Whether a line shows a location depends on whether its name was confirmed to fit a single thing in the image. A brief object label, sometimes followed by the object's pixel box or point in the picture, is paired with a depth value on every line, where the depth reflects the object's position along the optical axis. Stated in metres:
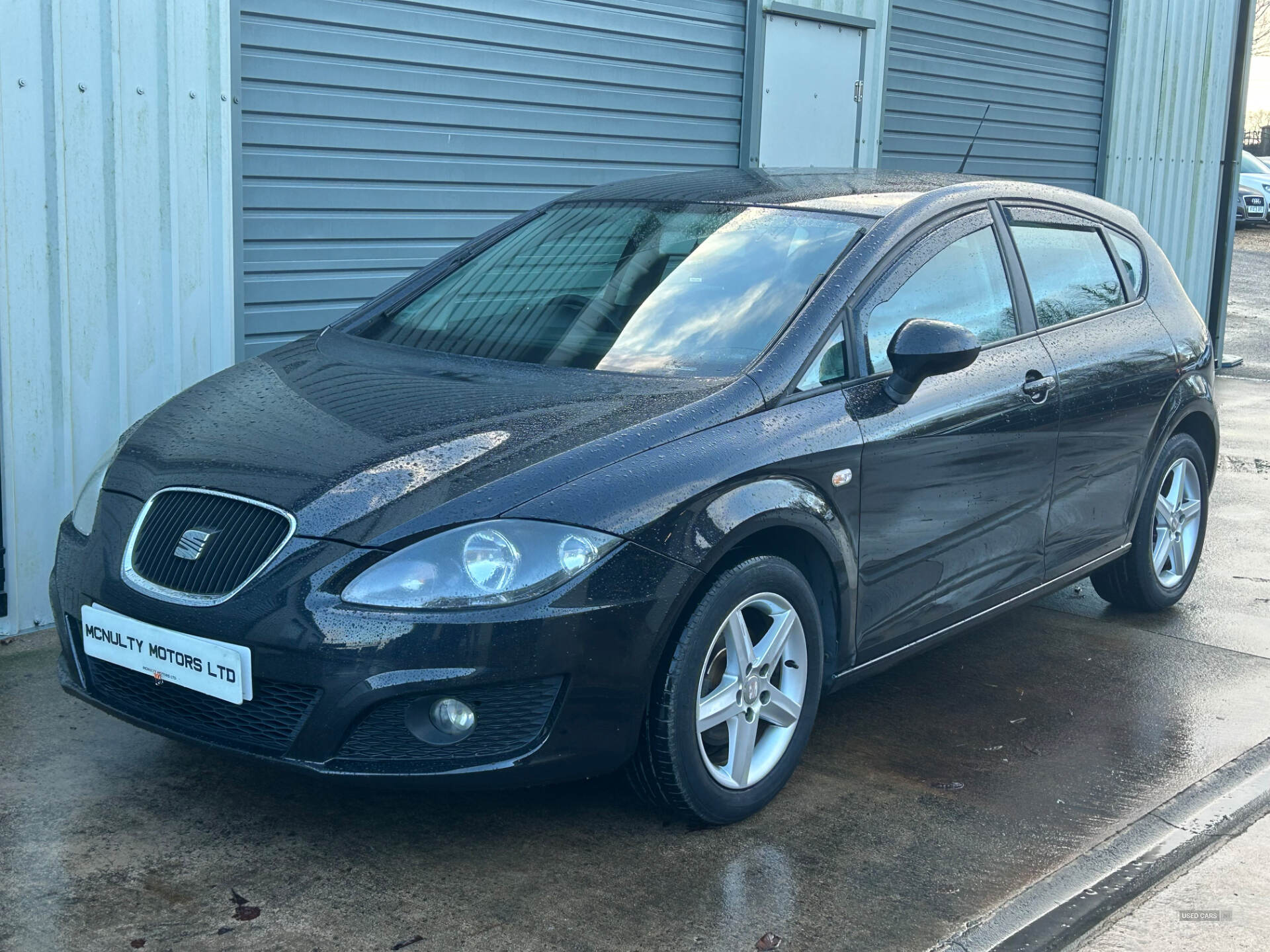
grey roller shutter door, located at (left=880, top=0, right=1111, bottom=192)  10.50
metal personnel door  8.99
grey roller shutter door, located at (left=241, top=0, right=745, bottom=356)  6.32
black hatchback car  3.30
